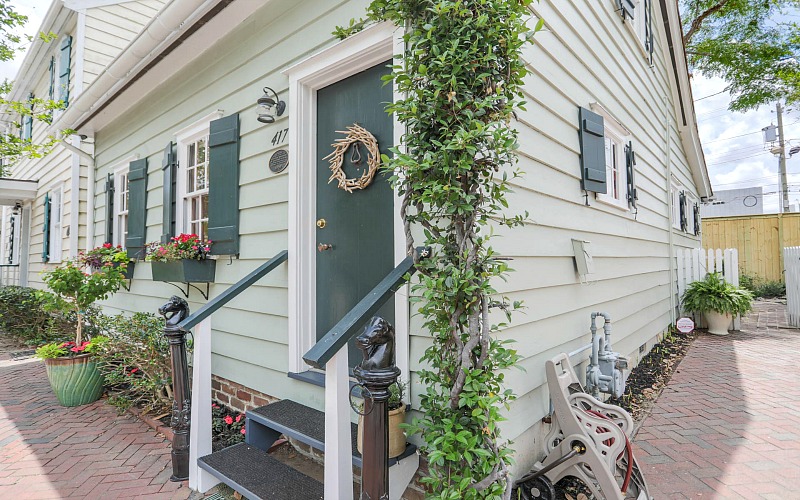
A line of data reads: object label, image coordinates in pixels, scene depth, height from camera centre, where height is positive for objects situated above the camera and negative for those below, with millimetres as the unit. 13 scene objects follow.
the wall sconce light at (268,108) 3169 +1205
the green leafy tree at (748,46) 10609 +5748
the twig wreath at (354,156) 2590 +713
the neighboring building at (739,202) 24672 +3690
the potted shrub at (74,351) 4027 -830
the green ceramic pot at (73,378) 4020 -1086
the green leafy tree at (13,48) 6863 +4094
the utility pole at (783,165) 16469 +4044
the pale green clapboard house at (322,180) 2594 +736
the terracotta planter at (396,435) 2004 -838
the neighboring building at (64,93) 7004 +3181
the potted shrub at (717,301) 6984 -678
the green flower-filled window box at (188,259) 3738 +60
